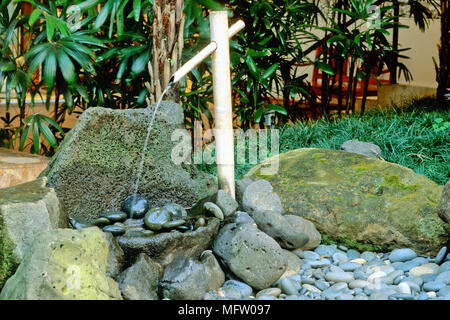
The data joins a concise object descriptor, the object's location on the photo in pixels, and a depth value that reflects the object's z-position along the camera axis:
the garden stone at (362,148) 4.26
